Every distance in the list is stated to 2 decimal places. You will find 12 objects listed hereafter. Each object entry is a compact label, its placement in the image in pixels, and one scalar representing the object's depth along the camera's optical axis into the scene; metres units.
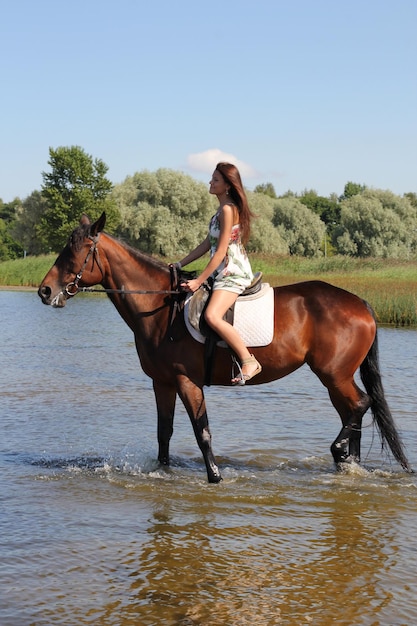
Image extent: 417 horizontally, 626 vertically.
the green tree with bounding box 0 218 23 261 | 104.84
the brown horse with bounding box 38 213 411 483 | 7.45
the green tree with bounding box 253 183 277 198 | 166.88
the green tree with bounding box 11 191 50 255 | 76.62
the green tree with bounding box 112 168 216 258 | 71.94
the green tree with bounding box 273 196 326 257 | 104.66
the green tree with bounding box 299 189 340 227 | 146.25
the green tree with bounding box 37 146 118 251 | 71.56
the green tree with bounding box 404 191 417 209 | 128.55
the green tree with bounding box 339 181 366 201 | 165.62
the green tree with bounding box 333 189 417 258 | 97.26
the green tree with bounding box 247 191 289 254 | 85.31
